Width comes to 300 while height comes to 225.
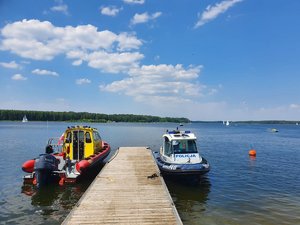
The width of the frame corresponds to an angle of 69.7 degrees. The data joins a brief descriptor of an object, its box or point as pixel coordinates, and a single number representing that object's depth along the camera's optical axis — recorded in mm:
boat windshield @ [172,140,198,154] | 14967
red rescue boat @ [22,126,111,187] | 13308
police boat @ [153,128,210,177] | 13610
